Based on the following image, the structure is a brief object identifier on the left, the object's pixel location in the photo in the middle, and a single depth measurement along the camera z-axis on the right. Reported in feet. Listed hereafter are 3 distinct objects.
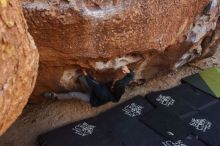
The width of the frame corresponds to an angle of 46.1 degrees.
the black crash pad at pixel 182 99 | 15.51
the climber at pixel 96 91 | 13.61
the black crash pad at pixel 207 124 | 14.16
